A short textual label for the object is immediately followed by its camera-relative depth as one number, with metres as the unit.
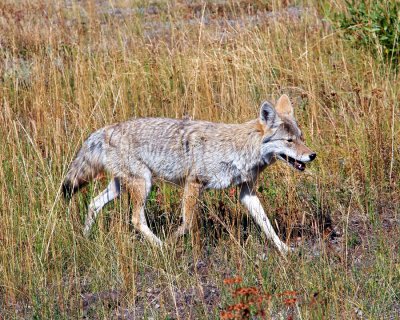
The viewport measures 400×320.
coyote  13.04
